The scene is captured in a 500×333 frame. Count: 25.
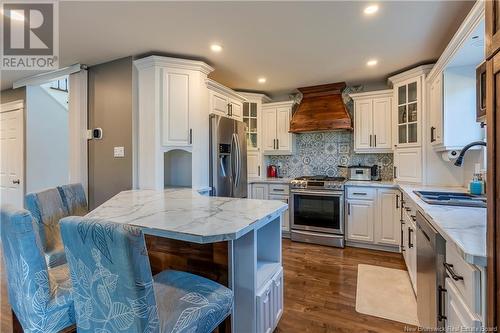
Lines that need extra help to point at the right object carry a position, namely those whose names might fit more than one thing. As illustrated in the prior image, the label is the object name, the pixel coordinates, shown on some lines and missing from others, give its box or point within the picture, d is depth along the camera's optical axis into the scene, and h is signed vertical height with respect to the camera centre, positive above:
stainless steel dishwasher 1.32 -0.64
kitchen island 1.24 -0.47
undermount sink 1.85 -0.27
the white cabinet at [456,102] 2.48 +0.65
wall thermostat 3.26 +0.42
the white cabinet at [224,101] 3.41 +0.95
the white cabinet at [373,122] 3.72 +0.66
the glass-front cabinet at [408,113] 3.21 +0.69
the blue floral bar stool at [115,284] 0.83 -0.42
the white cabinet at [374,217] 3.37 -0.71
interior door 4.22 +0.15
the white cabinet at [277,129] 4.47 +0.65
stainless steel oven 3.64 -0.76
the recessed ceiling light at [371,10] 2.04 +1.28
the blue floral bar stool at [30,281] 1.04 -0.51
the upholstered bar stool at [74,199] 2.07 -0.28
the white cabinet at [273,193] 4.07 -0.46
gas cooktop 3.65 -0.26
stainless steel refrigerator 3.28 +0.11
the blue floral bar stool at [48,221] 1.74 -0.40
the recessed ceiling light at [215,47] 2.72 +1.30
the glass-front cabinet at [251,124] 4.53 +0.75
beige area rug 2.07 -1.21
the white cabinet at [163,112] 2.96 +0.64
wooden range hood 3.96 +0.88
